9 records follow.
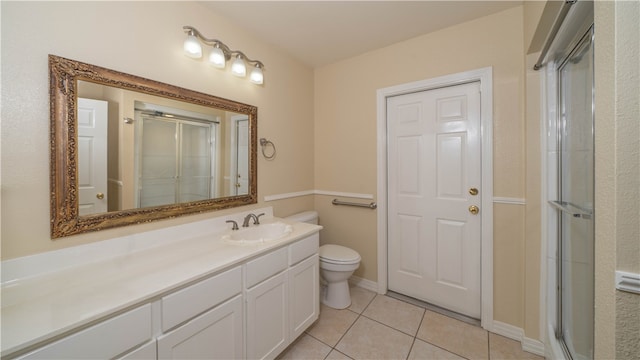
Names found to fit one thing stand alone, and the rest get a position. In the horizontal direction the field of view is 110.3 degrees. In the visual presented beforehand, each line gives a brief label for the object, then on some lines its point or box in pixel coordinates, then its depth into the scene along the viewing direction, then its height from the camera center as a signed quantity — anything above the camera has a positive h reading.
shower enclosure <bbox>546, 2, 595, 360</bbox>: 1.00 -0.04
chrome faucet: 1.73 -0.32
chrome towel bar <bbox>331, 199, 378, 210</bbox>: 2.24 -0.26
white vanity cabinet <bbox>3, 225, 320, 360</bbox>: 0.77 -0.62
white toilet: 1.95 -0.83
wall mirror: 1.06 +0.17
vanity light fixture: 1.45 +0.90
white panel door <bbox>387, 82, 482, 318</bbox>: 1.83 -0.15
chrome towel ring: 2.02 +0.31
